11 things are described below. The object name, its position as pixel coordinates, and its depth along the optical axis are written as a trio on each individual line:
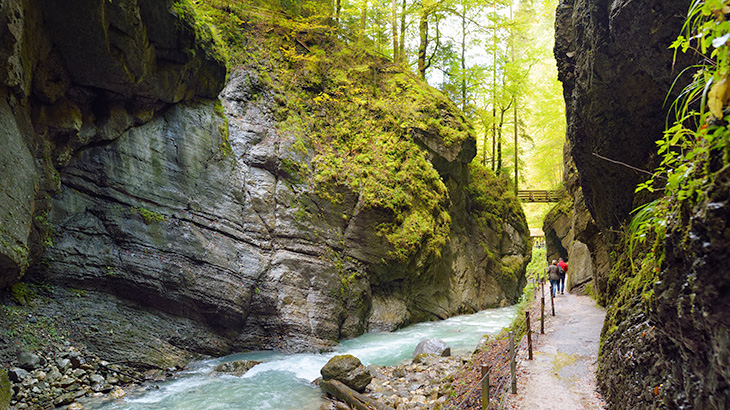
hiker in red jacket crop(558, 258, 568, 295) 17.30
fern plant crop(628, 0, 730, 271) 2.24
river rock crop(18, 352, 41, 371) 7.39
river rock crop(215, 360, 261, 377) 9.62
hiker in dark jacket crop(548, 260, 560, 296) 16.11
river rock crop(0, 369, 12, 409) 6.24
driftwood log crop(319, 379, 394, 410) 7.52
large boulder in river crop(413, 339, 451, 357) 10.89
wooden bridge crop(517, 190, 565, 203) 27.00
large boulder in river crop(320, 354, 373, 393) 8.50
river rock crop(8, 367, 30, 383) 7.07
